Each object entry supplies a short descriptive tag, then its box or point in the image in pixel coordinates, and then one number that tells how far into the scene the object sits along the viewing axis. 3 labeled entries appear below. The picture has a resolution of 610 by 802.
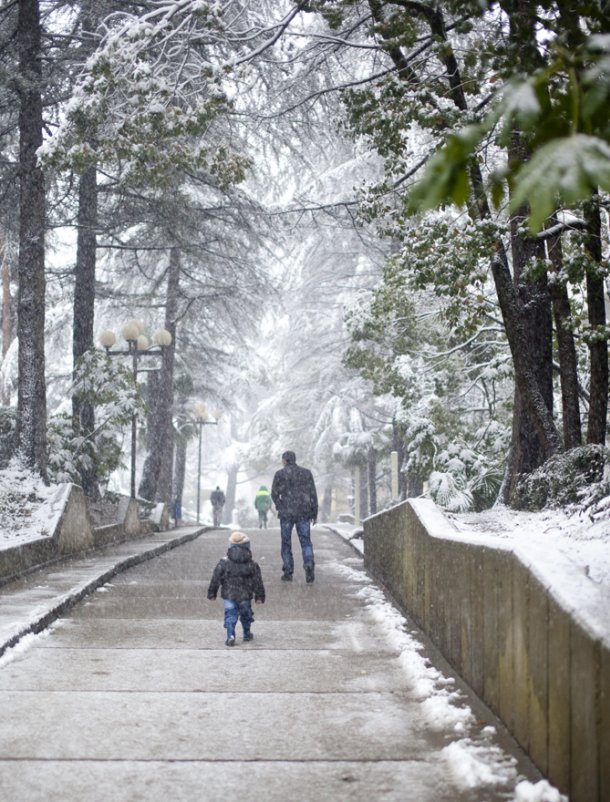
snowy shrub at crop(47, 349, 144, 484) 20.38
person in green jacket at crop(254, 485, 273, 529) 39.31
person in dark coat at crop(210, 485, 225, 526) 40.41
